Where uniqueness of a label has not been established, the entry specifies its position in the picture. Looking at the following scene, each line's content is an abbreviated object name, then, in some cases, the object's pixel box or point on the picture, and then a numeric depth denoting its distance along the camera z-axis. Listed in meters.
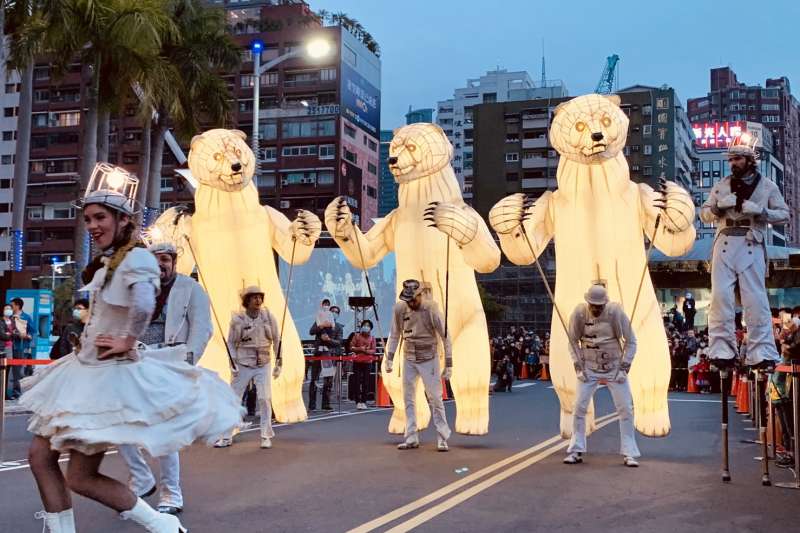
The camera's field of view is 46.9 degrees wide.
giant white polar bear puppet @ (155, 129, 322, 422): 12.08
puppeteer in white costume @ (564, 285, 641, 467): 9.53
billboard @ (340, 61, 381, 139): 75.81
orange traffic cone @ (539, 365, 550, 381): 30.70
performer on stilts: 8.09
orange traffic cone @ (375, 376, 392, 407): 18.02
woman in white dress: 4.55
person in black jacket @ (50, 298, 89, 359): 11.87
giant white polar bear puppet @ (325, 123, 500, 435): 10.91
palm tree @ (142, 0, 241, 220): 25.09
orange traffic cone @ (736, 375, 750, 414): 17.39
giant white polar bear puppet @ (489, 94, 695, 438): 10.30
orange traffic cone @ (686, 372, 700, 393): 25.19
